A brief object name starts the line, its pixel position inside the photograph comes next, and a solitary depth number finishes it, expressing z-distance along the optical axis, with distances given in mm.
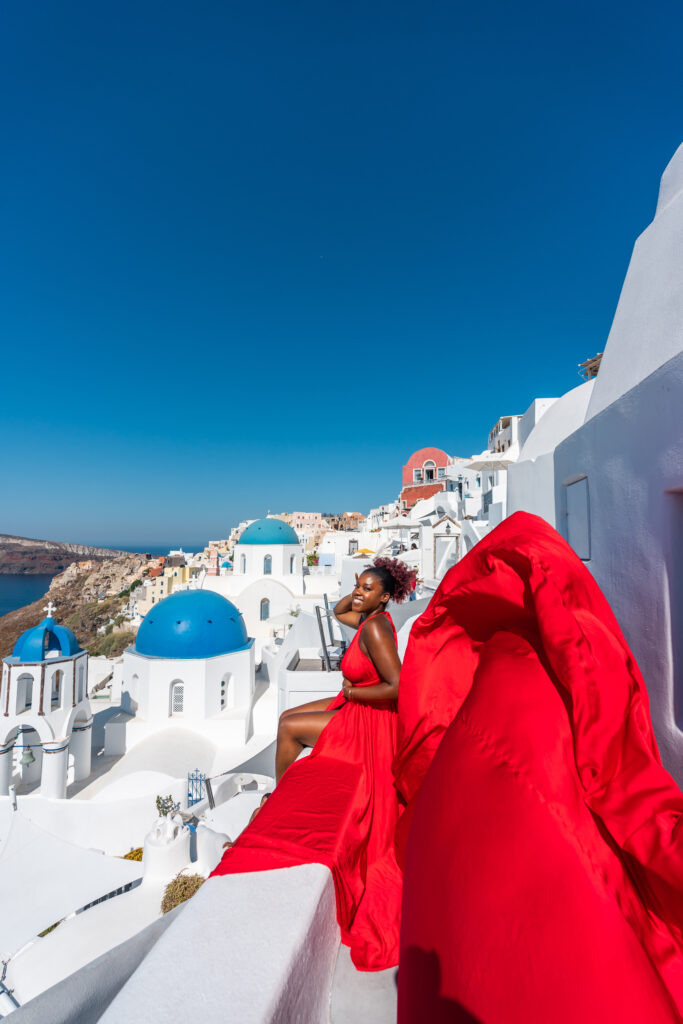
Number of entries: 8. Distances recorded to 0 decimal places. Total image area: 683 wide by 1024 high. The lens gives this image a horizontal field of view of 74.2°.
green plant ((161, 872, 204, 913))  5428
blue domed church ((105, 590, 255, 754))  11914
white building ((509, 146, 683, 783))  1877
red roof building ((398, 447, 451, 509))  40656
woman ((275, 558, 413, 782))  2475
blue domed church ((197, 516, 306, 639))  22406
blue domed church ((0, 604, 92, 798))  10383
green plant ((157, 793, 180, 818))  8266
